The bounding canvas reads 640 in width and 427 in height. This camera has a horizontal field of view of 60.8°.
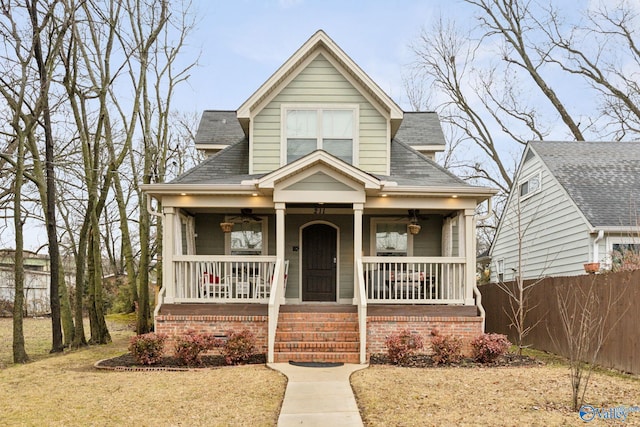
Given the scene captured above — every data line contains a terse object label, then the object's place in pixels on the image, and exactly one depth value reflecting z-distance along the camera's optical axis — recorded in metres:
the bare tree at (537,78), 23.05
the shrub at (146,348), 9.73
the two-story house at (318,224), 10.83
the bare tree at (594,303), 9.21
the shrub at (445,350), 9.84
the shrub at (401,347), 9.74
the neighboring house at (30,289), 24.55
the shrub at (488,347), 9.82
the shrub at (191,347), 9.67
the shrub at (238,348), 9.77
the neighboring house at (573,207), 13.43
